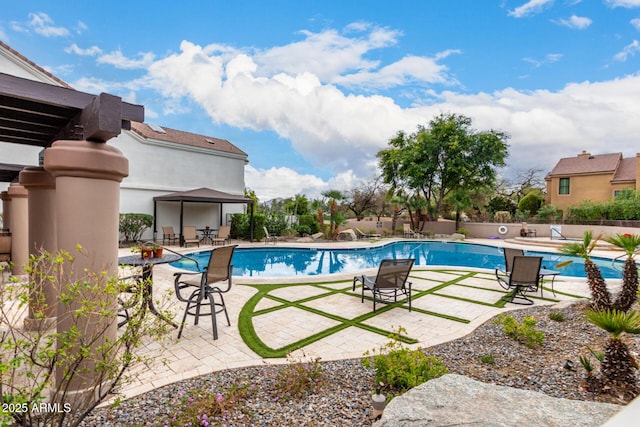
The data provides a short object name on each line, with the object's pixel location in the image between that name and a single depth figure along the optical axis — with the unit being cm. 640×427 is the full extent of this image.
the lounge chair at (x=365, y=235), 2189
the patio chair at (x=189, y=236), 1556
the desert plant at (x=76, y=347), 173
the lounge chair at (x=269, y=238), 1783
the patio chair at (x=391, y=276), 592
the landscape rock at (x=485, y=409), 196
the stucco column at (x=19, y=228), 756
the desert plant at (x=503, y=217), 2762
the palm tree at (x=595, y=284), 475
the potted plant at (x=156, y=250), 531
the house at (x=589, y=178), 2630
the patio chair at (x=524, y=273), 639
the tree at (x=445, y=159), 2444
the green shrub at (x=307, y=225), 2098
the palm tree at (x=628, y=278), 456
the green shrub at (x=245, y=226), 1858
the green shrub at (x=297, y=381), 303
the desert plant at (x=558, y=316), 514
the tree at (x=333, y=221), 1967
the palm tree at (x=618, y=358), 288
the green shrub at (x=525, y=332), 415
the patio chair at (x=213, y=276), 464
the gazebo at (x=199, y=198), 1583
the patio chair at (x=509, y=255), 755
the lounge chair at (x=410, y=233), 2357
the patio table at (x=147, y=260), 477
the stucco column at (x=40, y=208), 424
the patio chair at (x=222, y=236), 1685
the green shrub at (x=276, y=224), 1981
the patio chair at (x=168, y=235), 1614
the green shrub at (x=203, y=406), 253
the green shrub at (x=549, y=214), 2622
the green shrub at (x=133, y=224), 1534
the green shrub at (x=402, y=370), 300
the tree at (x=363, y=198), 3234
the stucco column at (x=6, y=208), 873
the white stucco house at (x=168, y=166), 1384
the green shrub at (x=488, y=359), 369
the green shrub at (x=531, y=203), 3014
